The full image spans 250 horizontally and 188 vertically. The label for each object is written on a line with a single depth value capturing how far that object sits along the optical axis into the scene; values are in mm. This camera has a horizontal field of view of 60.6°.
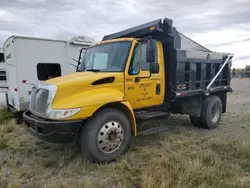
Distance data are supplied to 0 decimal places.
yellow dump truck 3570
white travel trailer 6547
